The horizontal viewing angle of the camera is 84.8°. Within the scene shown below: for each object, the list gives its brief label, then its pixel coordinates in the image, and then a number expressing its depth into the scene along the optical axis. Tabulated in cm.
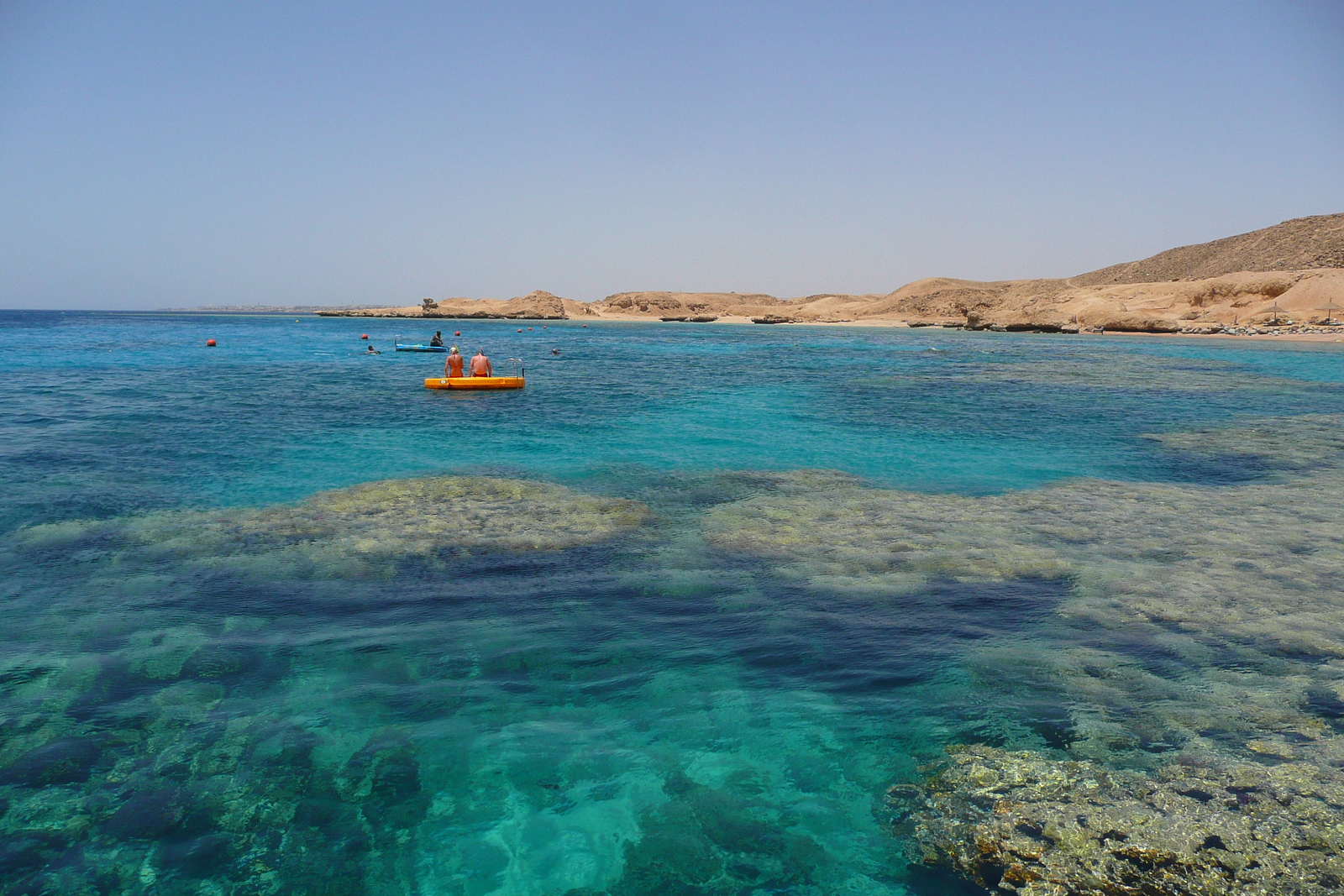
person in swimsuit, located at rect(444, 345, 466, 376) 2773
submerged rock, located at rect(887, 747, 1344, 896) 384
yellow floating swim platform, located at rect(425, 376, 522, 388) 2658
